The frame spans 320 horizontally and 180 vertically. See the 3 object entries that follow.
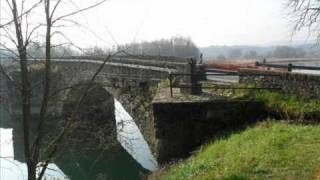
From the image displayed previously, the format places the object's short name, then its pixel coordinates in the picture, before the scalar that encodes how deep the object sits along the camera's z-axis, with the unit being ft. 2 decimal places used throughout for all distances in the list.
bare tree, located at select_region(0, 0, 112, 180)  13.52
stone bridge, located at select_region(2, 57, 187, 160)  34.77
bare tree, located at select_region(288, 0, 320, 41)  21.98
